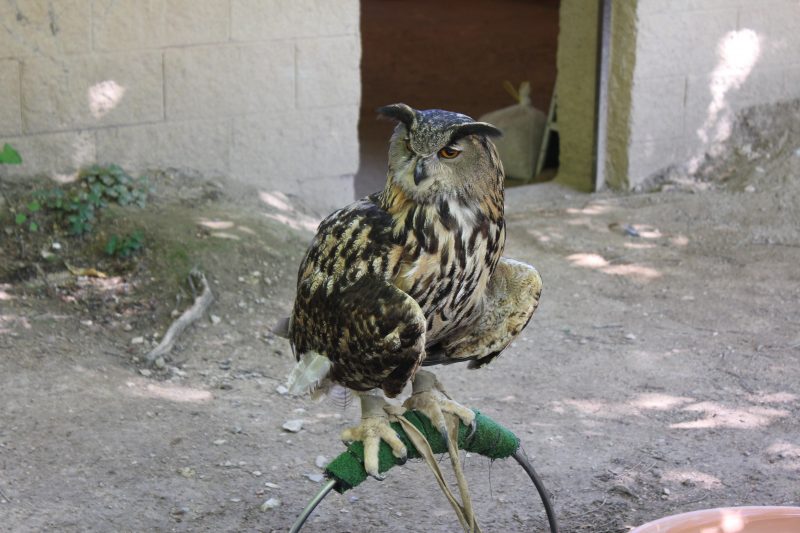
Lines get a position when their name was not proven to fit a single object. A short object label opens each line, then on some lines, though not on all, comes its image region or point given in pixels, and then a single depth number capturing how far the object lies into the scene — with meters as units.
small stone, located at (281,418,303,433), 4.35
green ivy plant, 5.47
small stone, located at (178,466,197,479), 3.97
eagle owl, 2.74
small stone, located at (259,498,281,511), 3.80
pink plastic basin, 2.82
